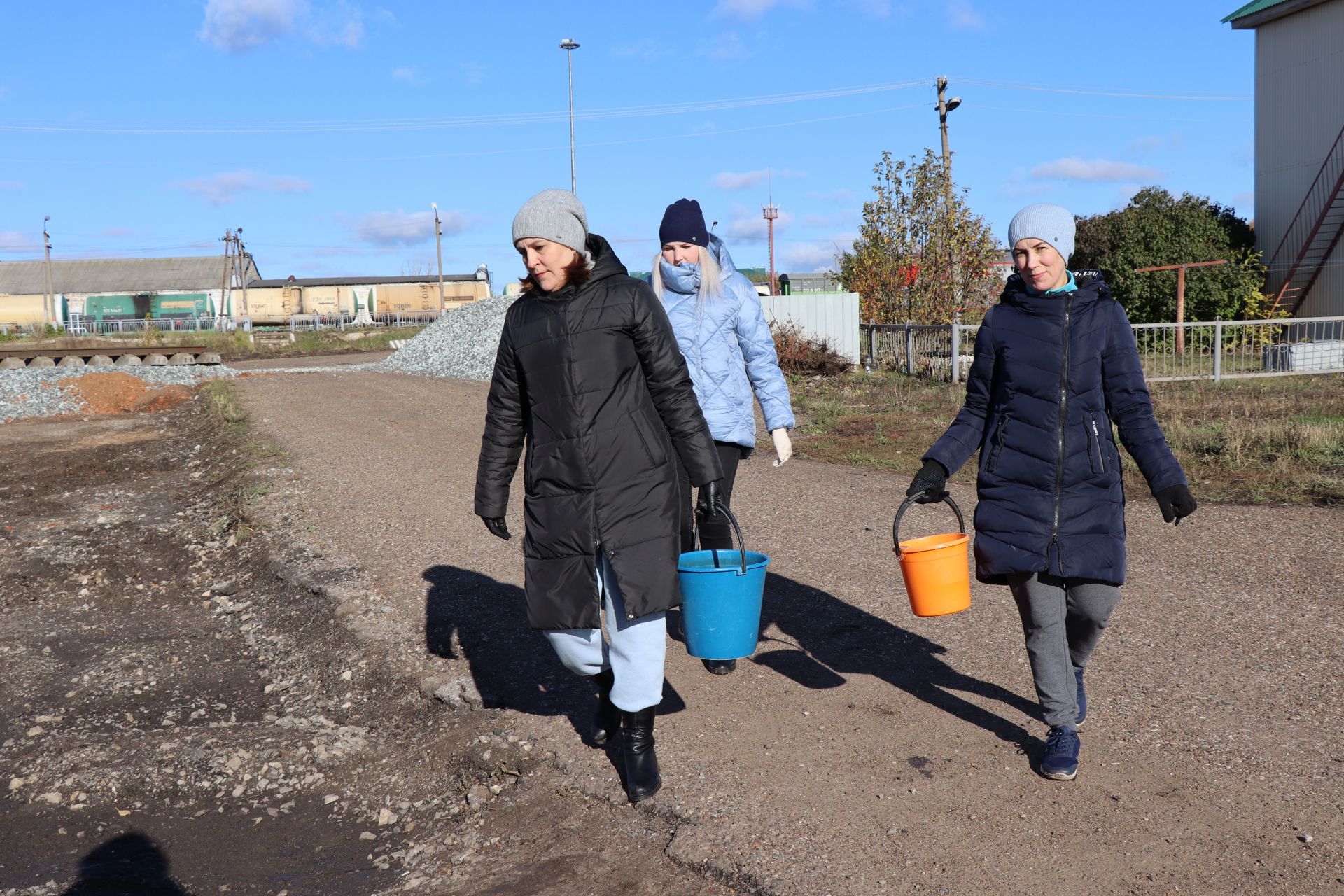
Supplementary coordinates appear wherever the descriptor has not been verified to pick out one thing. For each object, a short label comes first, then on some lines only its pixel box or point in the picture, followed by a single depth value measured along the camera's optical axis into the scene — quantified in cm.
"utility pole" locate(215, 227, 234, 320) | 6506
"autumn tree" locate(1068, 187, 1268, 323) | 2669
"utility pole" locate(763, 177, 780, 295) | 6412
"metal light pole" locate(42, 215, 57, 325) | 6906
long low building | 7569
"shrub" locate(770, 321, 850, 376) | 2164
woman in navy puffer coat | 354
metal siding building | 2612
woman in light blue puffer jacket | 479
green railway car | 7600
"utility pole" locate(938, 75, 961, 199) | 2420
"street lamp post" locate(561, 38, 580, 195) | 3097
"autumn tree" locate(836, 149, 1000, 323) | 2380
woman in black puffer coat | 358
